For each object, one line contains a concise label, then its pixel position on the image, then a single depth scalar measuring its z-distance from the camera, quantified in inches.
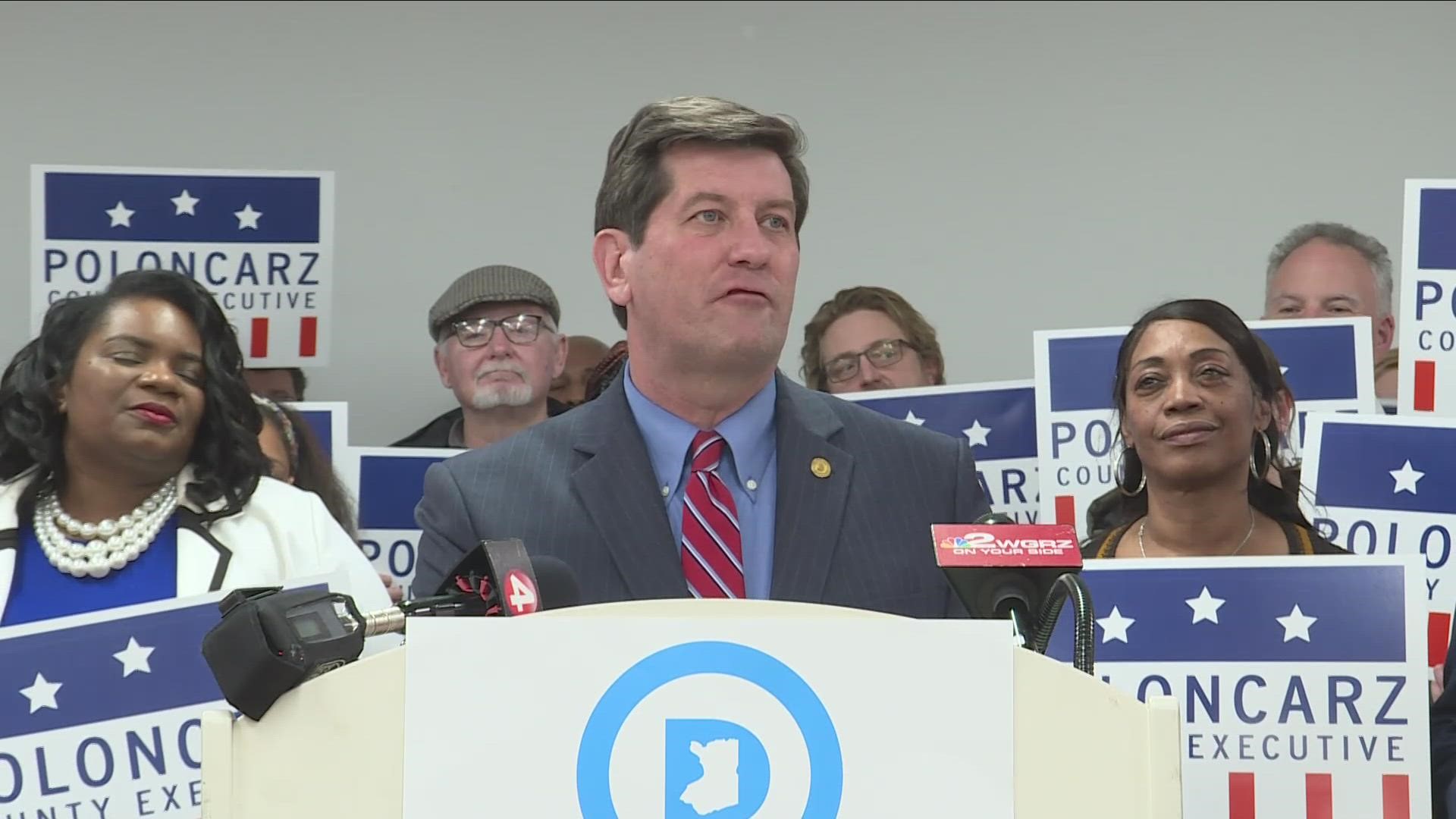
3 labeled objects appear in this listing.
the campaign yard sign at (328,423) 193.0
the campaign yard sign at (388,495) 193.5
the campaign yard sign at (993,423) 191.2
